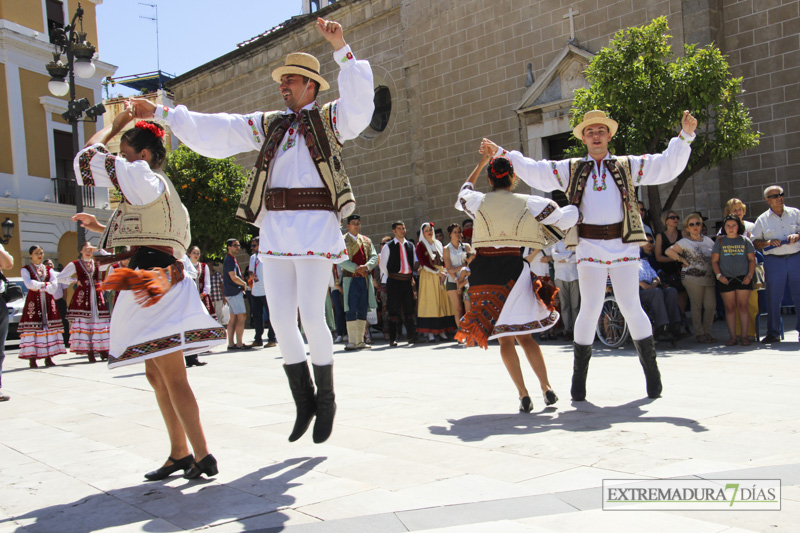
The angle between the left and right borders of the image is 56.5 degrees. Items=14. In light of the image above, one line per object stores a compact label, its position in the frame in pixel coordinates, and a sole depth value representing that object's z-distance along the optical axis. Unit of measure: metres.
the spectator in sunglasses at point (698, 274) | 9.48
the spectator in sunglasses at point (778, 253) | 8.95
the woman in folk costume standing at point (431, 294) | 12.15
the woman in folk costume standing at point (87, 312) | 11.88
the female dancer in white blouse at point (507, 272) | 5.33
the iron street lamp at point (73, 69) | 13.83
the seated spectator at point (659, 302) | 9.16
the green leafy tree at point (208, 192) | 22.47
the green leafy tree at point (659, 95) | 11.03
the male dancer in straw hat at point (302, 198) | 3.88
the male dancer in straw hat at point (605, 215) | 5.40
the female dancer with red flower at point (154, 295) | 3.61
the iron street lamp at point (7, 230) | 22.61
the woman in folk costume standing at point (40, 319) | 11.48
